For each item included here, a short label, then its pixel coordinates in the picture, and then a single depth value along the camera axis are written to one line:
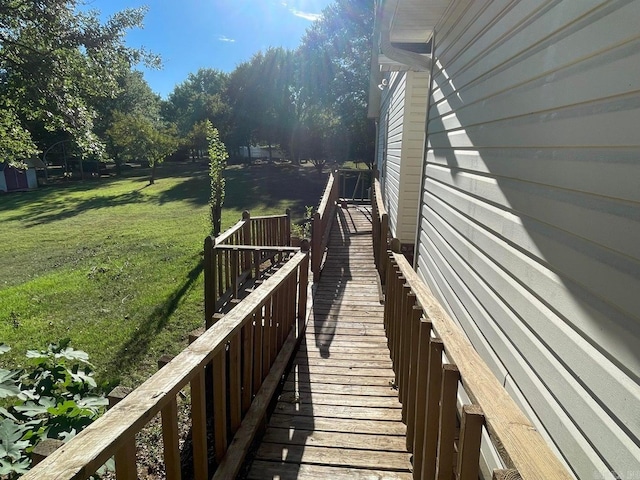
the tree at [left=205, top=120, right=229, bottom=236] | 9.81
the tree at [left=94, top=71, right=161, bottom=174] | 33.06
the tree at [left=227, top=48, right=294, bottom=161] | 30.28
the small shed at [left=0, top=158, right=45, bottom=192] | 25.89
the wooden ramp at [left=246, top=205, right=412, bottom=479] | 2.21
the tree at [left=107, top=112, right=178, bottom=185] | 26.47
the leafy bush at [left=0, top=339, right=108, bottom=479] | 1.61
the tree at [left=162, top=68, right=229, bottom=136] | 35.25
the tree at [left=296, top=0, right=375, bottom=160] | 25.47
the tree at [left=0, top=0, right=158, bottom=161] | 9.39
